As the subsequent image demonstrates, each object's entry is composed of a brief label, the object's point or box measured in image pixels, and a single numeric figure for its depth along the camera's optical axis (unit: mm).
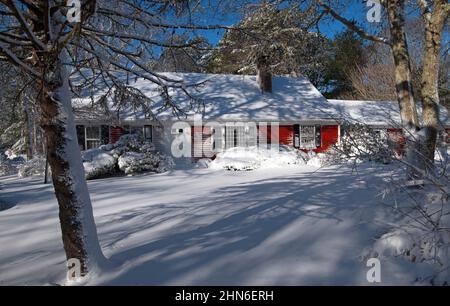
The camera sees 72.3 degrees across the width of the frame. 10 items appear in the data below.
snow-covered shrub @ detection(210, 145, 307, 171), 14727
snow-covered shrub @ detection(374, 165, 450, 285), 3318
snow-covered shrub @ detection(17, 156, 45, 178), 15930
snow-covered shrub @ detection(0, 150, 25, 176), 18628
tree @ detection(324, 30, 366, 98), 32656
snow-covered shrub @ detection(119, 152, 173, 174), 13945
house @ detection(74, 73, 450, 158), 17469
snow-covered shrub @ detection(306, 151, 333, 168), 15438
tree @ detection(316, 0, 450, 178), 6555
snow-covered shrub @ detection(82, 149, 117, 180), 13359
